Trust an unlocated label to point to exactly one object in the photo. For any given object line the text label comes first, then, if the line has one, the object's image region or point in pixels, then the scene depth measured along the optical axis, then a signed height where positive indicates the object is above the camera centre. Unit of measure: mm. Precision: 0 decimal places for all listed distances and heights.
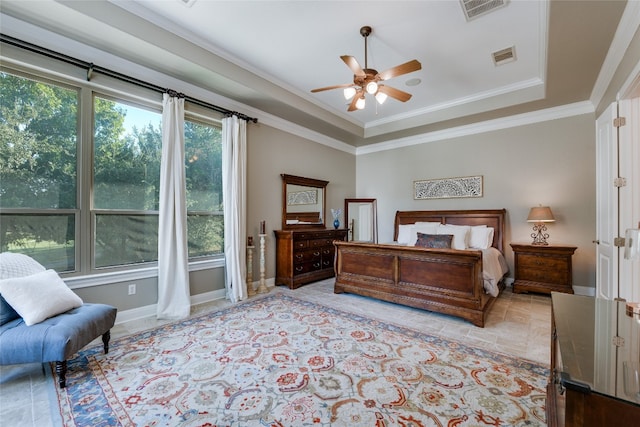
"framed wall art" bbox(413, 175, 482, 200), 5094 +512
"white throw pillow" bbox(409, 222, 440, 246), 4882 -278
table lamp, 4094 -97
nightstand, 3982 -821
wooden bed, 3117 -808
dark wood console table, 728 -476
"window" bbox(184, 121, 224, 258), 3855 +378
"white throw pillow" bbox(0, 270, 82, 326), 2006 -627
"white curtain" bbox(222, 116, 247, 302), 3967 +90
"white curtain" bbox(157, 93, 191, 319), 3318 -95
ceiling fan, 2701 +1428
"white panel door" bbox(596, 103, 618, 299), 2828 +106
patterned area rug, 1673 -1232
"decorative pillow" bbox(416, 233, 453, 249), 4219 -416
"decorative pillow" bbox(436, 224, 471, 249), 4453 -322
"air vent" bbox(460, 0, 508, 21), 2529 +1960
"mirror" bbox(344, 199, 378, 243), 6273 -117
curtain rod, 2434 +1527
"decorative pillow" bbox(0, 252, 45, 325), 2037 -449
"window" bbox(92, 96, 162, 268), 3066 +383
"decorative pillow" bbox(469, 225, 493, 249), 4531 -391
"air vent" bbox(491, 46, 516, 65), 3262 +1950
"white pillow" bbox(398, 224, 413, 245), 5047 -381
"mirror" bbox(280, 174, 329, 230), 5055 +244
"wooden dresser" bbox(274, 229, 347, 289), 4621 -750
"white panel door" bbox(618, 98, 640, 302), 2586 +368
